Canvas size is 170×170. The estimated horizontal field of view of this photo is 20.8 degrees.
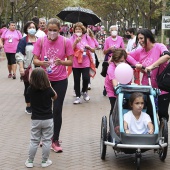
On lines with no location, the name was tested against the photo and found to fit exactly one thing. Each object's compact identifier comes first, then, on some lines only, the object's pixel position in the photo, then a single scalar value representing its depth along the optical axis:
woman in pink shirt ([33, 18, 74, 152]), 6.52
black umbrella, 11.95
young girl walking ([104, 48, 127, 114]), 6.74
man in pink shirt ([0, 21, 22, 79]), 15.04
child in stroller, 5.86
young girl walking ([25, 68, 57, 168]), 5.80
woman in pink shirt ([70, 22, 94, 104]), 10.70
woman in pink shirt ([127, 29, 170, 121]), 6.48
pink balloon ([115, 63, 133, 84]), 6.17
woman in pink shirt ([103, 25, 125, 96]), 11.74
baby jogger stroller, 5.58
